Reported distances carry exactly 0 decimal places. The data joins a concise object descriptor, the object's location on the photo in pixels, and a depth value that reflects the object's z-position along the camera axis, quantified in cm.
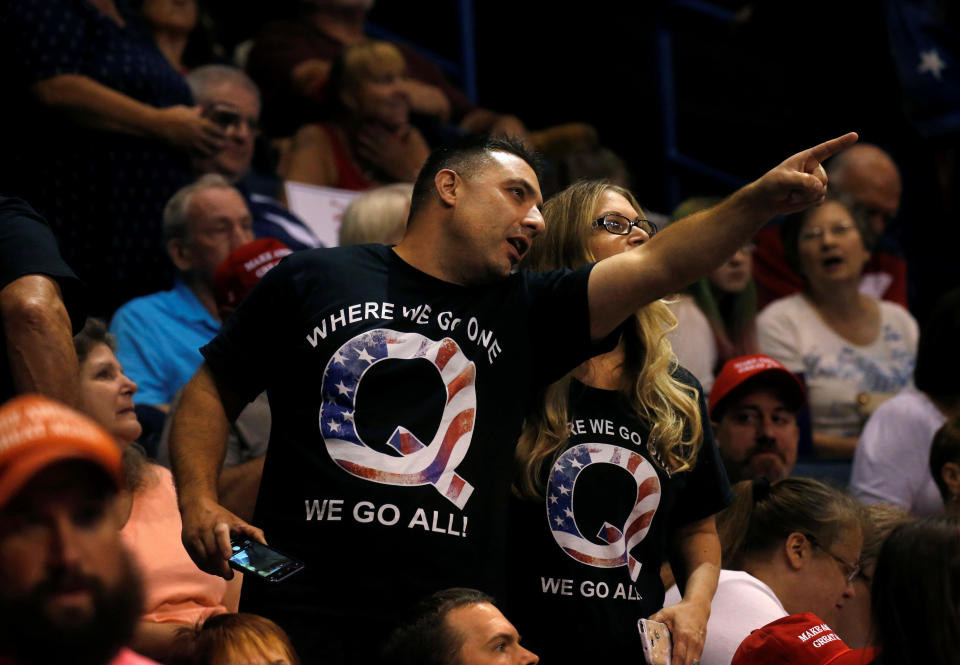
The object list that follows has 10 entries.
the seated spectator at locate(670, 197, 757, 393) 1044
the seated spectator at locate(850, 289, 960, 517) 891
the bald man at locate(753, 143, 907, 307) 1232
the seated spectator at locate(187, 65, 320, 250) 1033
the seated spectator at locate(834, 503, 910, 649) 753
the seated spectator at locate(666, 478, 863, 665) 719
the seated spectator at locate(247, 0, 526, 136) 1227
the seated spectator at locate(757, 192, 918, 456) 1066
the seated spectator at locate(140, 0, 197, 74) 1098
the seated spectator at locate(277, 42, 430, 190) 1141
